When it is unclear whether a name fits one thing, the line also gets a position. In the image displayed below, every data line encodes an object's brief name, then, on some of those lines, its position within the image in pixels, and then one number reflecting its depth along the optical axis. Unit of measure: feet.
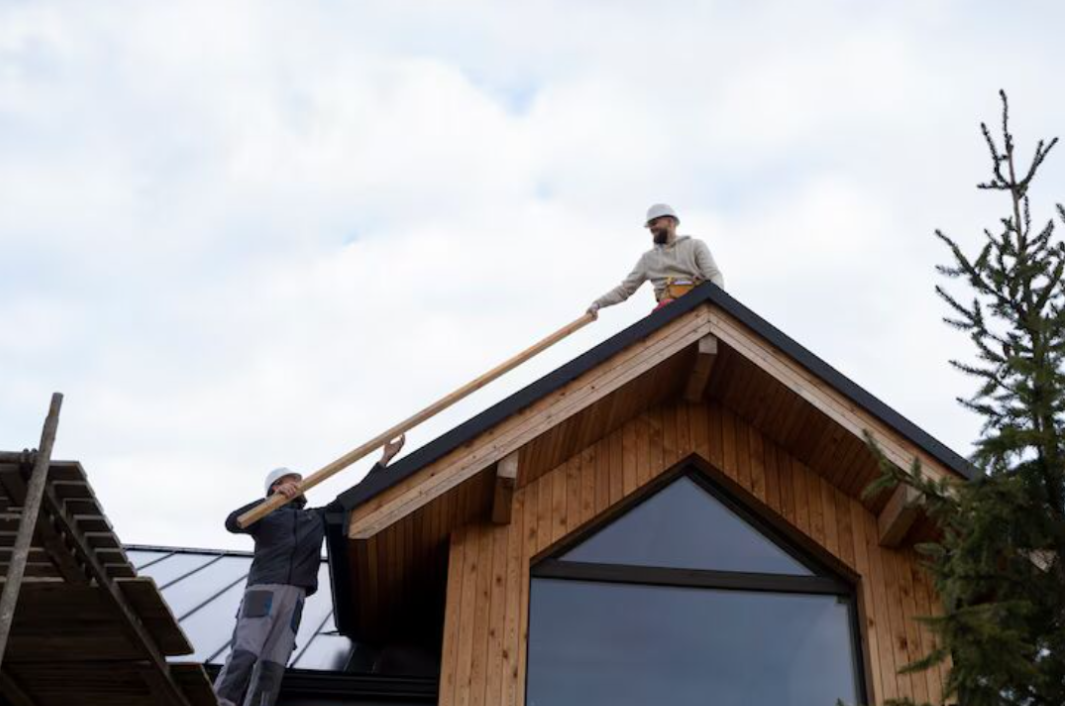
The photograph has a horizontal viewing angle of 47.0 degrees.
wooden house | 24.95
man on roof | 32.89
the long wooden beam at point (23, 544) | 16.31
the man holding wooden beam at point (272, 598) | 24.86
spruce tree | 16.96
